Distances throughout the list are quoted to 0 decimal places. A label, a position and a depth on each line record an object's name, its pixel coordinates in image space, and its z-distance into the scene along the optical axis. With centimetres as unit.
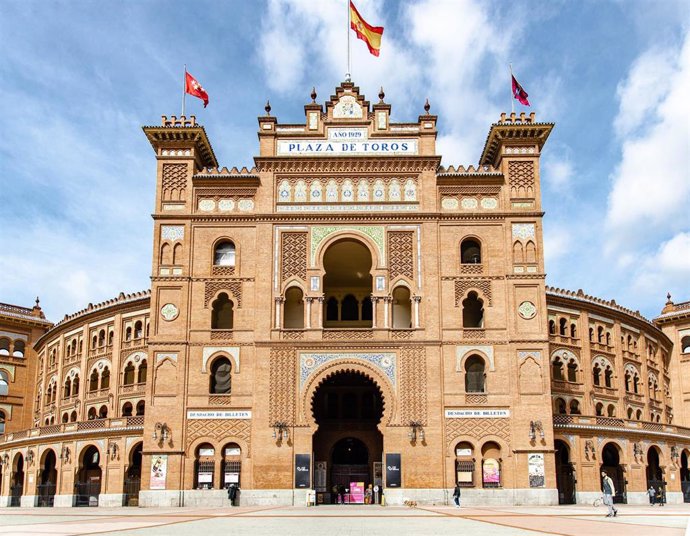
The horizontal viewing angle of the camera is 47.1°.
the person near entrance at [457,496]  3922
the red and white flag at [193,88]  4761
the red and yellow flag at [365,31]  4688
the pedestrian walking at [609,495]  2893
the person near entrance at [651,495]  4641
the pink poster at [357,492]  4416
